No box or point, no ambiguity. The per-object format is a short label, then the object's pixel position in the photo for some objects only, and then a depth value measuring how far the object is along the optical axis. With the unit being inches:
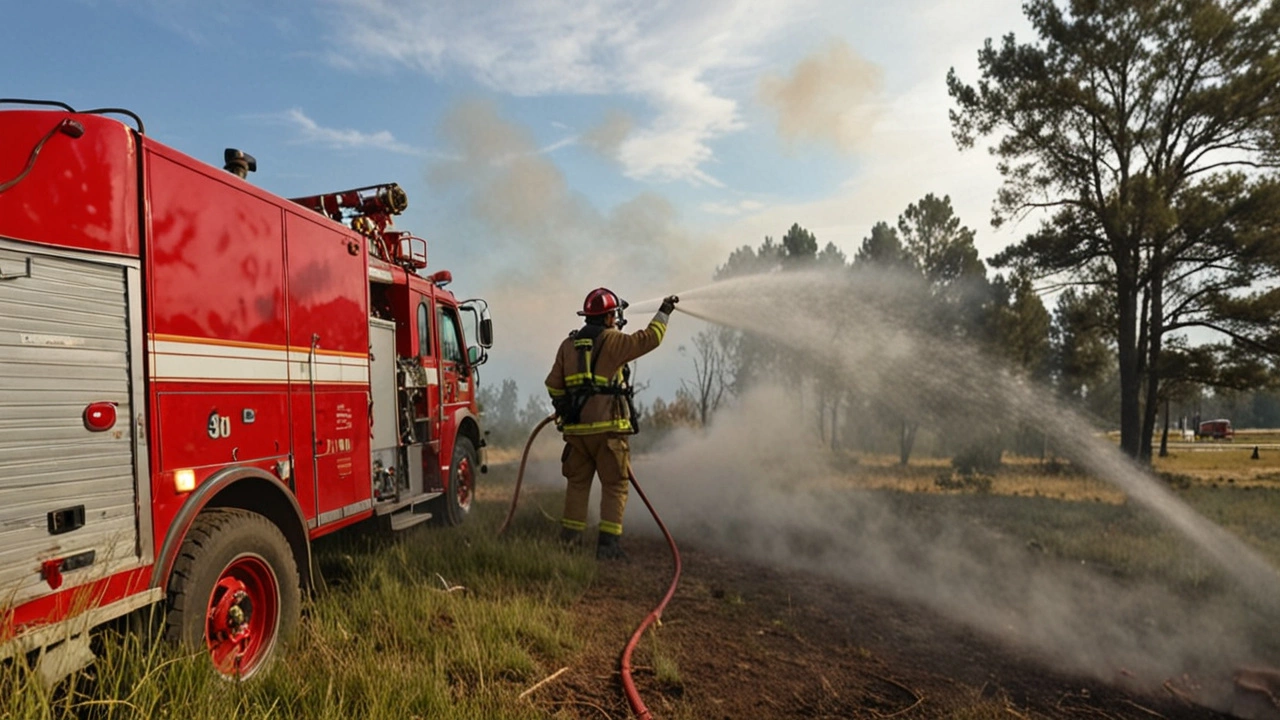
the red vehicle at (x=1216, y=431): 2289.6
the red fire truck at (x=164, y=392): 103.8
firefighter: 250.4
